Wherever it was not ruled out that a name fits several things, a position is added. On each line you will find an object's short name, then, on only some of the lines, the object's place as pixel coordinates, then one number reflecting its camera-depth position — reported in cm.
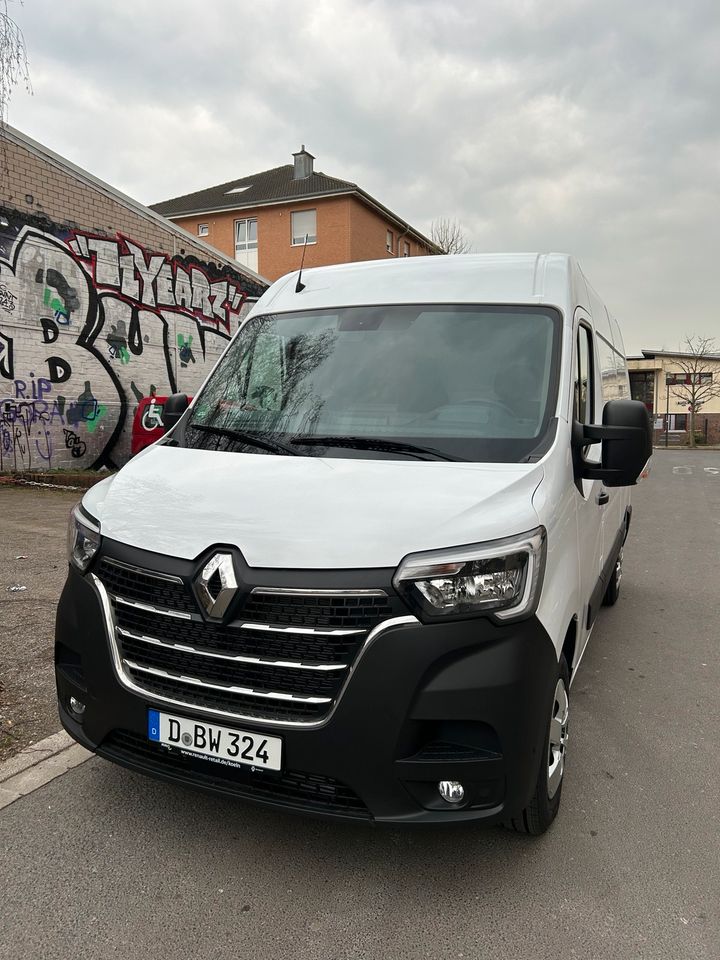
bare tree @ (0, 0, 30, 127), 437
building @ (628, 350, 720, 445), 5281
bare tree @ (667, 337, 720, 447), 5350
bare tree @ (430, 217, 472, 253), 3791
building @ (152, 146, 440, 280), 3622
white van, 222
